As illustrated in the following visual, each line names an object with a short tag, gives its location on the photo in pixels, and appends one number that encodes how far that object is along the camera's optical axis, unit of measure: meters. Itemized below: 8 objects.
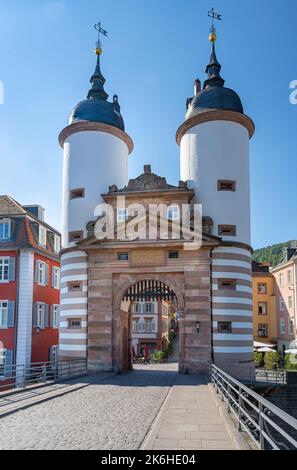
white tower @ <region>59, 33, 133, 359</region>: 26.17
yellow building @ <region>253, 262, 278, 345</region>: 53.09
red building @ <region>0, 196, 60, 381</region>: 29.73
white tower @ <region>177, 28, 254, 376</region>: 23.91
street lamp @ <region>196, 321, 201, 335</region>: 23.36
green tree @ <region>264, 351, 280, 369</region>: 37.81
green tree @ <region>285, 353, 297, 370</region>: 34.94
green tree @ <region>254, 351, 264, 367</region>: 39.94
